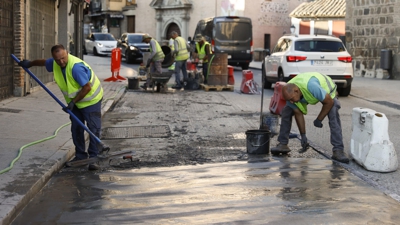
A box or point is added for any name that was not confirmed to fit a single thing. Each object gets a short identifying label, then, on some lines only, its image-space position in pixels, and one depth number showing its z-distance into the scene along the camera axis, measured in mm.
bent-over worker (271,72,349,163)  8070
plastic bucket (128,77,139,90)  19203
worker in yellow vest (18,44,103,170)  7562
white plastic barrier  7699
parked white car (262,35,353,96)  17188
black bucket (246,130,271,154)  8680
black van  29031
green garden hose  7113
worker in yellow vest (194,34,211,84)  20242
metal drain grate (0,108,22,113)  12158
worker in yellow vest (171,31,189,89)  19766
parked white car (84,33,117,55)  41062
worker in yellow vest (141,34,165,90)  18312
